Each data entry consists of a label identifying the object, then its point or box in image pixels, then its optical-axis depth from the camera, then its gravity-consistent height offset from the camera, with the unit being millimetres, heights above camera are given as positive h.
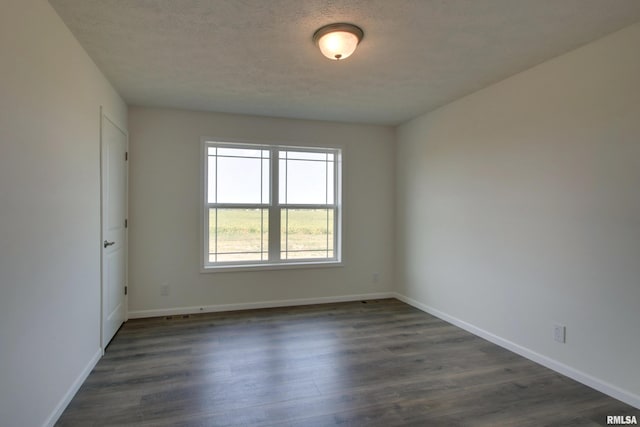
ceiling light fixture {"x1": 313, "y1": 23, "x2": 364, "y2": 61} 2195 +1153
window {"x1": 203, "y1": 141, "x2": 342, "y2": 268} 4238 +75
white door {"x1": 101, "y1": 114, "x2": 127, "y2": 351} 2963 -177
